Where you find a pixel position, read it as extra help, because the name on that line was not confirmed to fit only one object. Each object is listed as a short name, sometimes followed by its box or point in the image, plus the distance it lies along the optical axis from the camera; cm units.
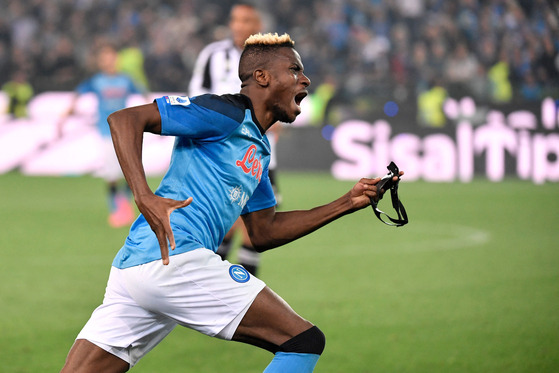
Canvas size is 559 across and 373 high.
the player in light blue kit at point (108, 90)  2639
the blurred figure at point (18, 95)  3612
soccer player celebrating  673
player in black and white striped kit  1498
